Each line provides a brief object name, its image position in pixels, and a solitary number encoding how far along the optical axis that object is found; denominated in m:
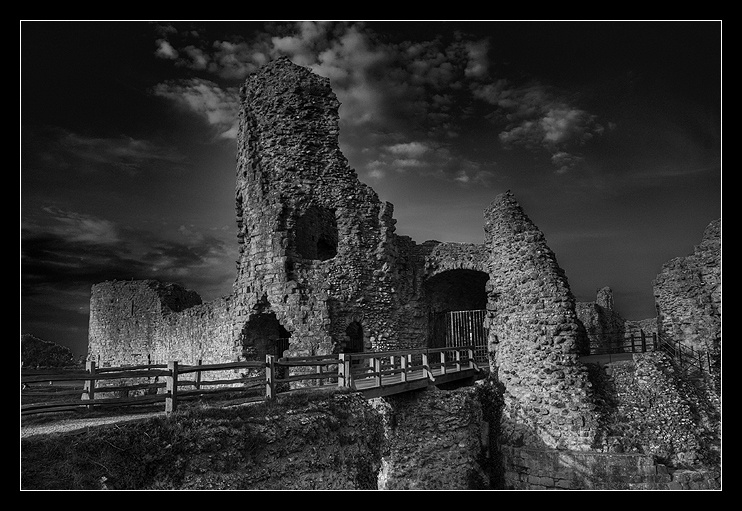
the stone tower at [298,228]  17.34
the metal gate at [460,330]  20.64
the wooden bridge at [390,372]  11.70
